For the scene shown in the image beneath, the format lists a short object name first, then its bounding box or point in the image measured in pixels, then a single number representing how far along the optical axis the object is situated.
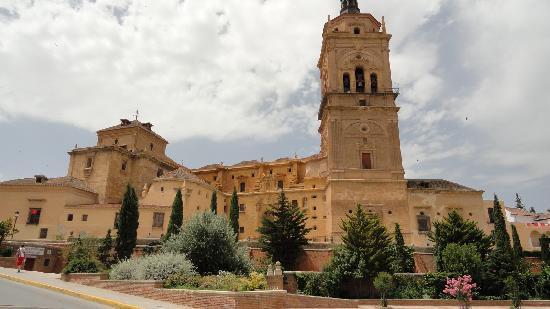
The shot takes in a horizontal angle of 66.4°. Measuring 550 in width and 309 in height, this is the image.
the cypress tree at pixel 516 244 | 32.39
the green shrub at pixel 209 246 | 20.44
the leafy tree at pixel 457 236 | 28.28
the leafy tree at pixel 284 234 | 29.62
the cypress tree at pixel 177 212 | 32.72
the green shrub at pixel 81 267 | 21.75
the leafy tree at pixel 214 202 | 36.69
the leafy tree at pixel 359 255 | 25.22
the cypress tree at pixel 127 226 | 28.34
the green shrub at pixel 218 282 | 15.46
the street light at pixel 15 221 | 32.94
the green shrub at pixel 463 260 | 26.02
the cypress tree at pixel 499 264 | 26.33
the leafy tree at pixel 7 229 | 28.82
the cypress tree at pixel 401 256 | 28.31
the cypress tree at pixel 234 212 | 35.50
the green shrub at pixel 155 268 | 17.47
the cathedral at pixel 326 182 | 34.91
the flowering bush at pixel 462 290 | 21.41
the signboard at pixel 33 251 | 26.05
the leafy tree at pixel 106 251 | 28.75
